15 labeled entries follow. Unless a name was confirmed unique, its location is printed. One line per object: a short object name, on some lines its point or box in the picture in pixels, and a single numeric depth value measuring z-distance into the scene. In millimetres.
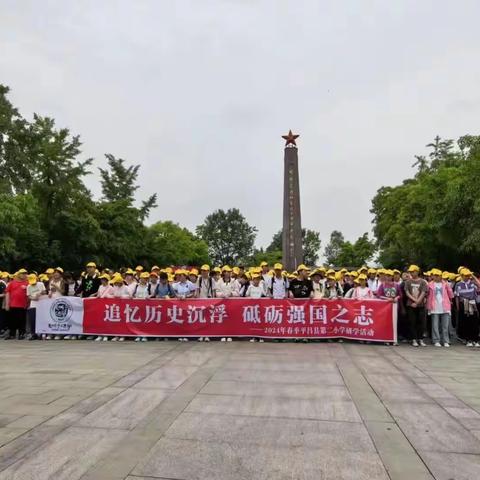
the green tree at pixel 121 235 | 37478
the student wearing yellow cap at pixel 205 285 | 13422
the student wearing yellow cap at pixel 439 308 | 11852
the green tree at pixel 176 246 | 46906
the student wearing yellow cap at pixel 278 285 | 12914
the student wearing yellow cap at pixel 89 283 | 13586
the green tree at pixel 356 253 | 84188
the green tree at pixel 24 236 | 26484
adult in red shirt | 13156
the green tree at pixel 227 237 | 121312
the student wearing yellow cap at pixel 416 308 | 11836
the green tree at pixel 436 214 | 24500
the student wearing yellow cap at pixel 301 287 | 12461
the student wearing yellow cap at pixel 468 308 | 11992
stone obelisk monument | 23609
